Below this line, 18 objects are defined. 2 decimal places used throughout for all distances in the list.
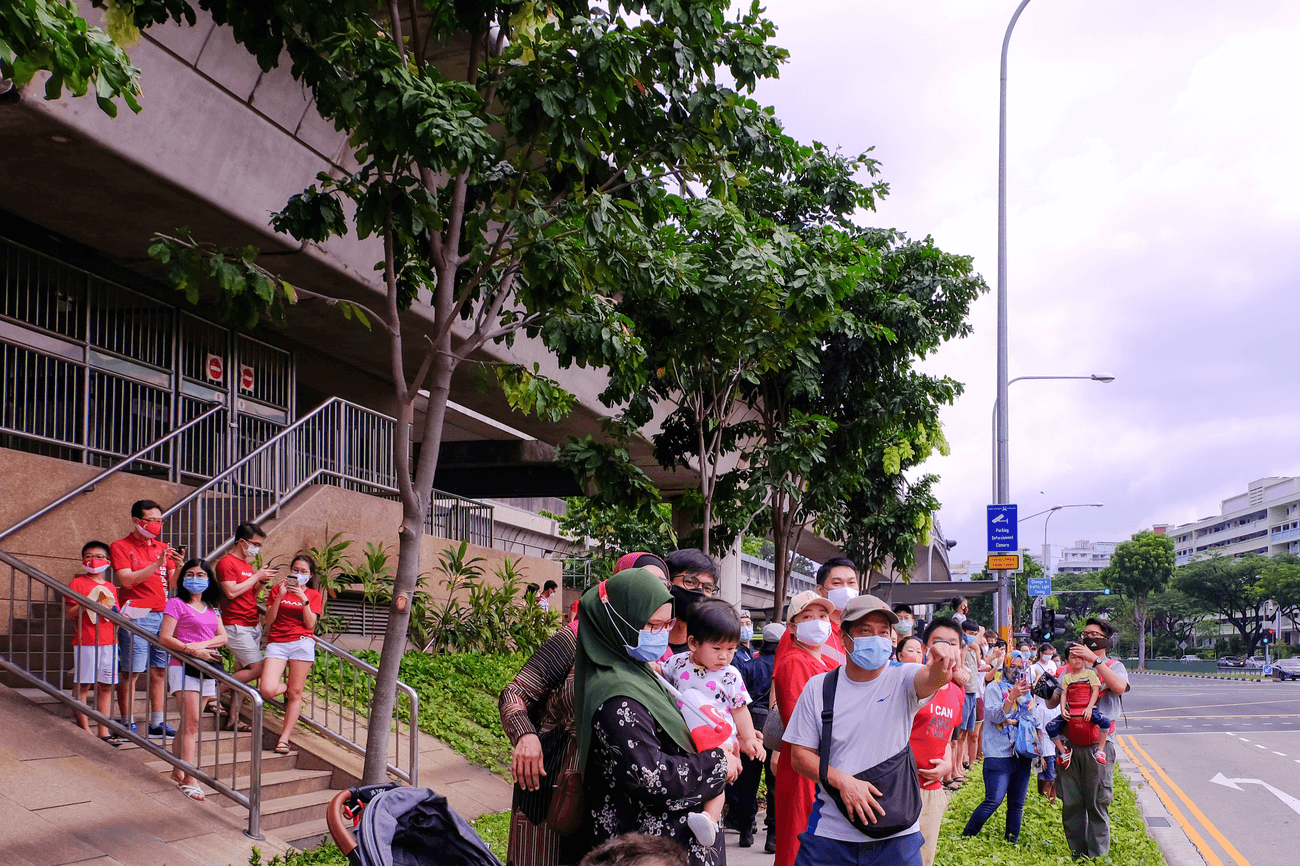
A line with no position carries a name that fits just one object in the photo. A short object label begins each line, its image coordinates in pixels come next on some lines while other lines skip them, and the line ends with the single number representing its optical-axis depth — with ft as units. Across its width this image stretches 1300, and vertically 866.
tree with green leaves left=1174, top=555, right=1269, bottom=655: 288.92
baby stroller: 10.21
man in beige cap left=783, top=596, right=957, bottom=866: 14.26
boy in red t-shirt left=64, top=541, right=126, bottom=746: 26.66
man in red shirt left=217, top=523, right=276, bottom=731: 29.71
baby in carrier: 28.53
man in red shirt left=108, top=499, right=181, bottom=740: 27.58
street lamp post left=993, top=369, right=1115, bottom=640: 66.03
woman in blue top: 31.50
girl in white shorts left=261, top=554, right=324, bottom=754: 30.17
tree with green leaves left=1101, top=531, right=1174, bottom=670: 306.35
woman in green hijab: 10.93
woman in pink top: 26.58
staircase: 26.23
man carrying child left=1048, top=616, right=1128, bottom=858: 28.43
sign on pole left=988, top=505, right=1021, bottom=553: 64.85
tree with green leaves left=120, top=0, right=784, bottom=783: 21.67
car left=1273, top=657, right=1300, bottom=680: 197.88
